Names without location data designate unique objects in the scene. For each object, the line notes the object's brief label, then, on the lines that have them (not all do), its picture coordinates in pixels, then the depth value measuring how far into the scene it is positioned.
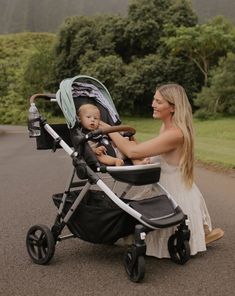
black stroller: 4.47
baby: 4.84
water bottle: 5.09
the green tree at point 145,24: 33.38
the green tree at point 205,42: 29.52
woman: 4.89
